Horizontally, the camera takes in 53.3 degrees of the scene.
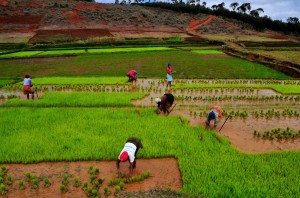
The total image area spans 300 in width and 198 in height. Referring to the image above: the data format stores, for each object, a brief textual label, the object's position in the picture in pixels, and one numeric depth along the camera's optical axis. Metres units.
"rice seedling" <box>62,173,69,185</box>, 6.37
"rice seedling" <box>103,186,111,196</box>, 5.93
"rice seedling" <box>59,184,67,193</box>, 6.05
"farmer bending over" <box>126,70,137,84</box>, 16.23
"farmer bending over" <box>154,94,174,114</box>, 10.67
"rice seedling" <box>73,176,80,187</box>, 6.33
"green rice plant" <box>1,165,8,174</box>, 6.81
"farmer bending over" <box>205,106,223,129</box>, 9.48
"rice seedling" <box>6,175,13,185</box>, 6.40
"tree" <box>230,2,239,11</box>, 93.89
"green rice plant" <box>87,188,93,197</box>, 5.91
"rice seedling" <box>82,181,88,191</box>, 6.13
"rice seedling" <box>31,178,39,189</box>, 6.26
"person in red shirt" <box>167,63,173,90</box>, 15.52
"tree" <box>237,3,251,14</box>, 90.88
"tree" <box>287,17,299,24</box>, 87.97
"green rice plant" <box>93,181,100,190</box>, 6.16
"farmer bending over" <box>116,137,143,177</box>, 6.33
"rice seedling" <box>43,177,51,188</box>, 6.32
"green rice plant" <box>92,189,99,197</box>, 5.86
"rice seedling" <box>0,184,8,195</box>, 6.05
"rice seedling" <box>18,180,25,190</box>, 6.23
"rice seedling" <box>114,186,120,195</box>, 5.96
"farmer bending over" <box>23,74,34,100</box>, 13.30
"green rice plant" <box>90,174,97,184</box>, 6.49
